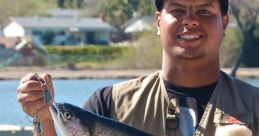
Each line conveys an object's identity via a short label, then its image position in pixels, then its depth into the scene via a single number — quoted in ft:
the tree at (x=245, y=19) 121.49
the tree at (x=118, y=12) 223.30
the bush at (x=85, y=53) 162.91
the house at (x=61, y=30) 206.59
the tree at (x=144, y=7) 193.26
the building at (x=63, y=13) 259.39
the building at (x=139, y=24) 151.94
